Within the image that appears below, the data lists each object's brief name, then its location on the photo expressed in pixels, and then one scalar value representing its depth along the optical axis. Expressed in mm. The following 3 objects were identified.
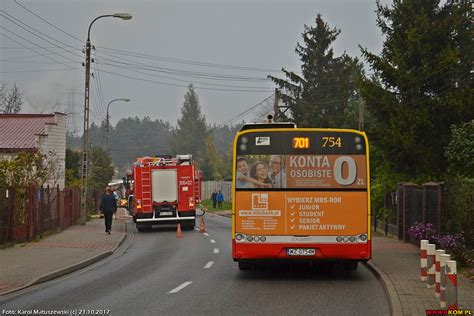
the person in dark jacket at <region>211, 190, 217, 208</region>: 64250
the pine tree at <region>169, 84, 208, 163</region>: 137625
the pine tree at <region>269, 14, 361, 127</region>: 57125
